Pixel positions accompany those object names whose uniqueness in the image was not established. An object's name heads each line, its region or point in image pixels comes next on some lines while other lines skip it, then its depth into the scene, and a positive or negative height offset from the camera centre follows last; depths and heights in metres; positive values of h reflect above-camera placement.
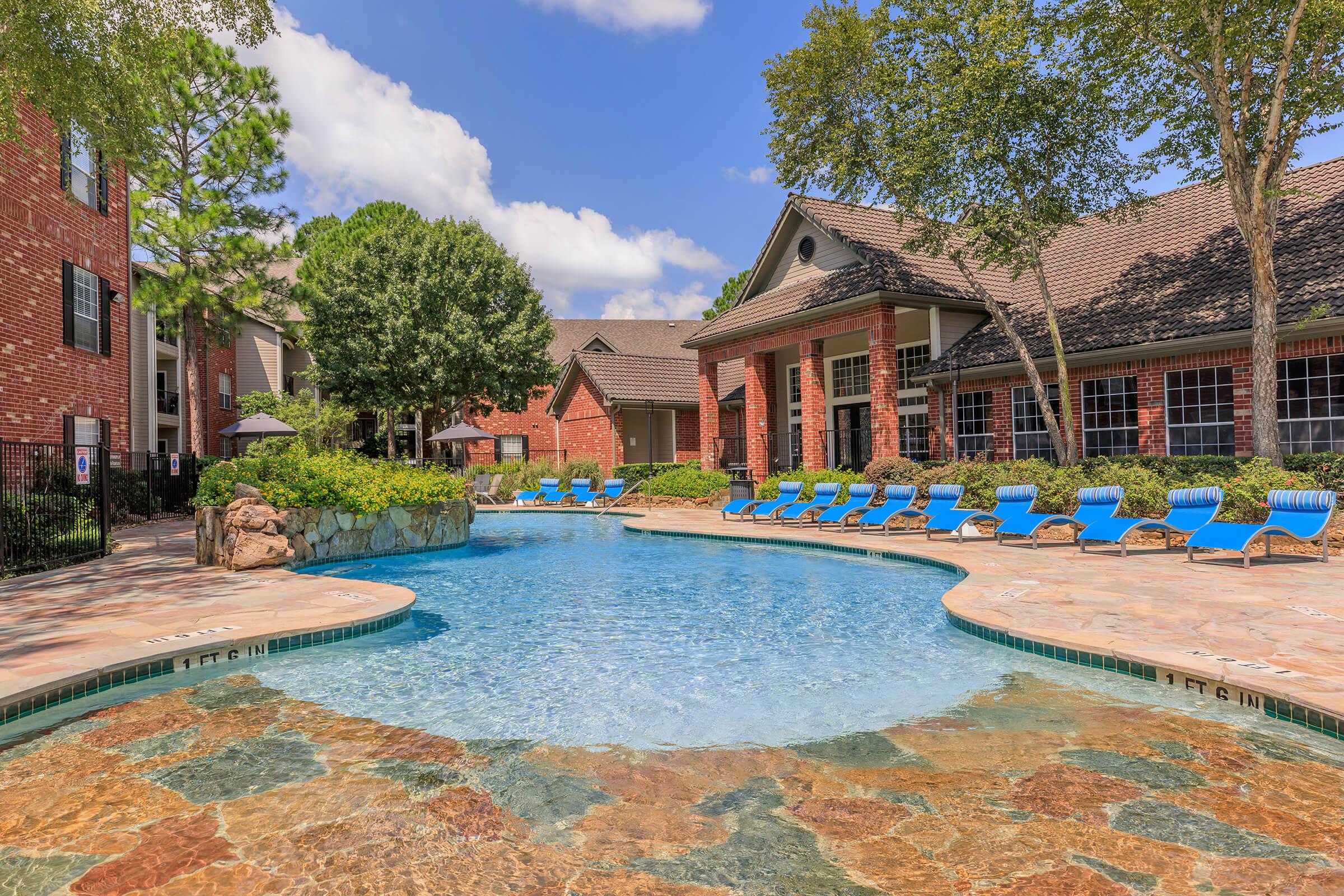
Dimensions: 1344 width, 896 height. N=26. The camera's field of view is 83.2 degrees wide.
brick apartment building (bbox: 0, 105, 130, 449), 14.49 +3.89
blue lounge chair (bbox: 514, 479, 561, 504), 25.59 -1.09
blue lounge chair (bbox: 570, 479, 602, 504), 25.17 -1.07
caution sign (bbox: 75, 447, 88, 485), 11.00 +0.09
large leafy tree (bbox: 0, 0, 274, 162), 9.54 +5.62
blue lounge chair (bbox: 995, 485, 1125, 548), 12.19 -1.12
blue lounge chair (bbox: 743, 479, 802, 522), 17.64 -1.08
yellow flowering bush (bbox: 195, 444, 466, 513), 12.51 -0.26
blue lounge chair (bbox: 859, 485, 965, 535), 14.73 -1.15
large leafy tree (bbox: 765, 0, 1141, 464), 14.89 +6.81
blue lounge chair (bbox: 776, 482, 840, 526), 16.84 -1.12
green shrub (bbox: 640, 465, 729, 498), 25.16 -0.87
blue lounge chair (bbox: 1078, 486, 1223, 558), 11.08 -1.14
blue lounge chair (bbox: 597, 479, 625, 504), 25.17 -1.04
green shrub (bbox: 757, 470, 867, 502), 18.62 -0.66
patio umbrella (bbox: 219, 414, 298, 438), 21.19 +1.18
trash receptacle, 21.83 -0.93
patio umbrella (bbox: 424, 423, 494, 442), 25.80 +0.99
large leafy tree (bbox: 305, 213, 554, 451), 29.70 +5.66
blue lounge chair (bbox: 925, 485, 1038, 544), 13.45 -1.10
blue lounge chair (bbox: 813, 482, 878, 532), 16.16 -1.11
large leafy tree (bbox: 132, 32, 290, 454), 22.33 +8.50
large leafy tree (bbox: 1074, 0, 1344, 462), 12.09 +6.02
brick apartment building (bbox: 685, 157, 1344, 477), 14.30 +2.60
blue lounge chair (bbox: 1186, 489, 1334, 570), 9.59 -1.10
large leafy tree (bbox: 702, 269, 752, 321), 51.22 +10.94
